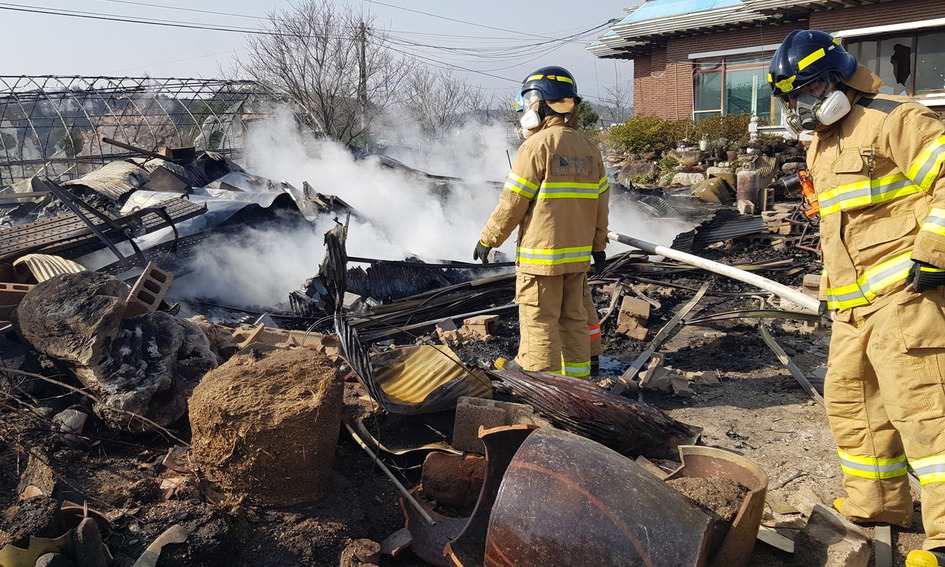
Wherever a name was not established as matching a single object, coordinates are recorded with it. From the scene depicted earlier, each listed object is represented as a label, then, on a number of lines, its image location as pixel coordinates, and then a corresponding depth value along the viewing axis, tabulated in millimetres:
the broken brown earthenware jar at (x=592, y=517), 2174
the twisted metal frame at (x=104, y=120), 16203
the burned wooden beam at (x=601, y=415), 3184
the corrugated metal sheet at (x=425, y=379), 3547
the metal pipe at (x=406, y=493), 2990
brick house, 15102
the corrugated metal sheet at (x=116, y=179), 7773
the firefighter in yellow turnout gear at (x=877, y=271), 2605
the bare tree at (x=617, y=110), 45625
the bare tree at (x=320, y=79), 19062
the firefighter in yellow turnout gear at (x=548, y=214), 4215
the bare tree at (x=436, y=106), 31750
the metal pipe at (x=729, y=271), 4127
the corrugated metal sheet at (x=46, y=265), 5102
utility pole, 20406
